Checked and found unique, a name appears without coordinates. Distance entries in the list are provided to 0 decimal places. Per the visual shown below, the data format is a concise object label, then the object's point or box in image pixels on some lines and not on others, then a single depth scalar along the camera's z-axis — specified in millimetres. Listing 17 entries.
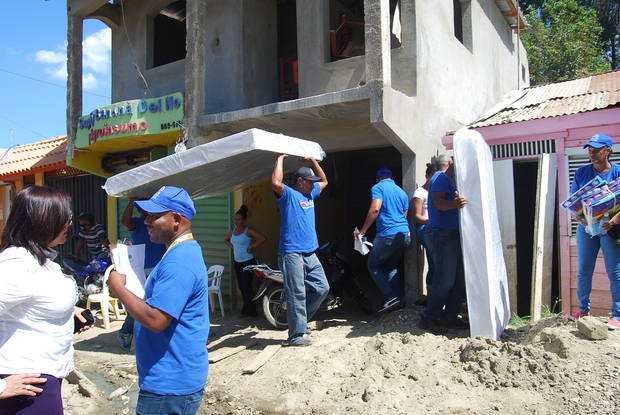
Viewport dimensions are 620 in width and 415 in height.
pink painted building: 5637
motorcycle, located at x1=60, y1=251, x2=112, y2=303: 7918
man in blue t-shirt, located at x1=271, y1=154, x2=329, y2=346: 5273
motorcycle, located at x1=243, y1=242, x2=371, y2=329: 6258
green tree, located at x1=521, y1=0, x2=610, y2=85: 16547
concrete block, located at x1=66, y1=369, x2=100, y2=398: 4637
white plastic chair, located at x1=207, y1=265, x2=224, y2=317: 7455
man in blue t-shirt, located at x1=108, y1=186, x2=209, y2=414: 2197
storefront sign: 8095
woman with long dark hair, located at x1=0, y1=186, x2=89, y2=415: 2021
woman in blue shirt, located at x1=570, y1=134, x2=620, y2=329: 4457
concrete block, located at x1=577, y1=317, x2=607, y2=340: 4059
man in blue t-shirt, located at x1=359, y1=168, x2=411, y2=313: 5973
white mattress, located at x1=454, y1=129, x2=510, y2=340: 4527
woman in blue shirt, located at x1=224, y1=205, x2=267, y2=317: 7094
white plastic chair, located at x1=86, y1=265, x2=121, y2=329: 7220
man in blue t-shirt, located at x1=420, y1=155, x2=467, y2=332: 4988
